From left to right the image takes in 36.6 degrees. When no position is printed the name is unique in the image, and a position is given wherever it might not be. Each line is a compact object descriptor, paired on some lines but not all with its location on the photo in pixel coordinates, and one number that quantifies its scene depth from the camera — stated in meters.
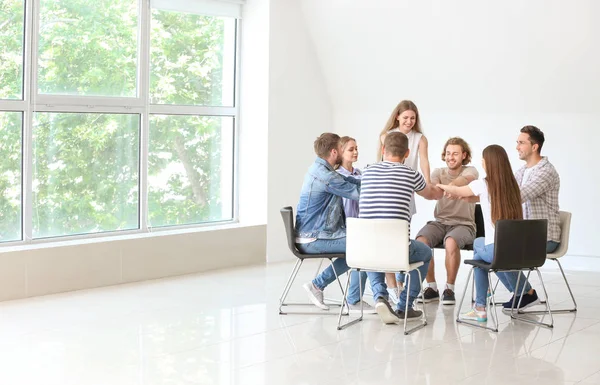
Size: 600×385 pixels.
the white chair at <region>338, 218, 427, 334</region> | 5.36
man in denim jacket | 5.83
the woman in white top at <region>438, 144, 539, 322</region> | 5.56
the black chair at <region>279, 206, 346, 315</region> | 5.85
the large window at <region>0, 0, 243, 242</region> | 6.86
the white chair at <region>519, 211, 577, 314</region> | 6.02
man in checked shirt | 5.94
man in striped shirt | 5.47
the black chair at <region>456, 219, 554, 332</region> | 5.45
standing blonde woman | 6.32
